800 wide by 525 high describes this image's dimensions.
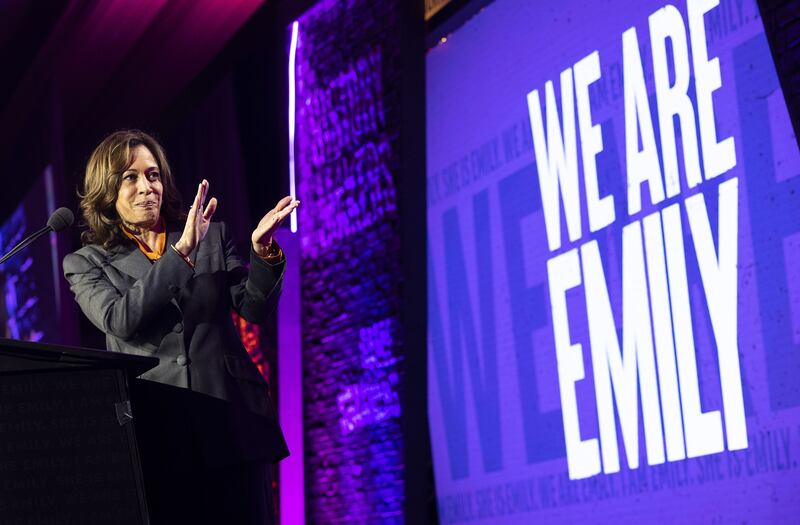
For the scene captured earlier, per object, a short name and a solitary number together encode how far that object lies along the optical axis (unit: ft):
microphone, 23.71
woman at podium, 23.01
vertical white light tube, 41.87
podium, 22.55
